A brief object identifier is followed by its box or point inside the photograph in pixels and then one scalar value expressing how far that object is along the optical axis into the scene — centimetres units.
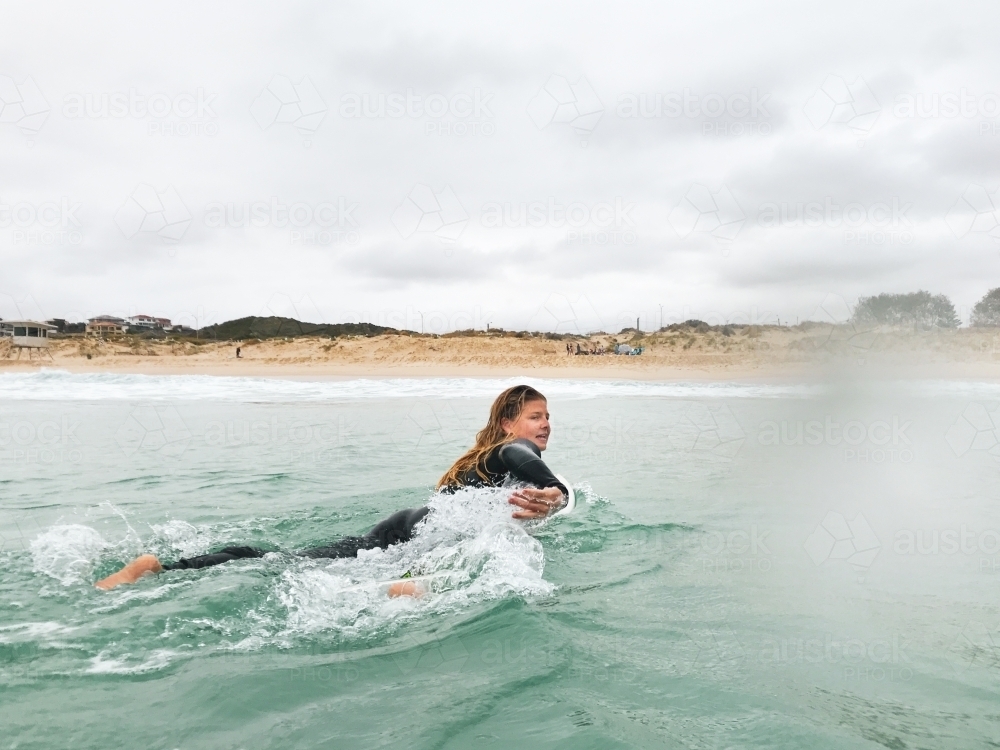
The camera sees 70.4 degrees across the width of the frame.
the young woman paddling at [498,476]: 500
